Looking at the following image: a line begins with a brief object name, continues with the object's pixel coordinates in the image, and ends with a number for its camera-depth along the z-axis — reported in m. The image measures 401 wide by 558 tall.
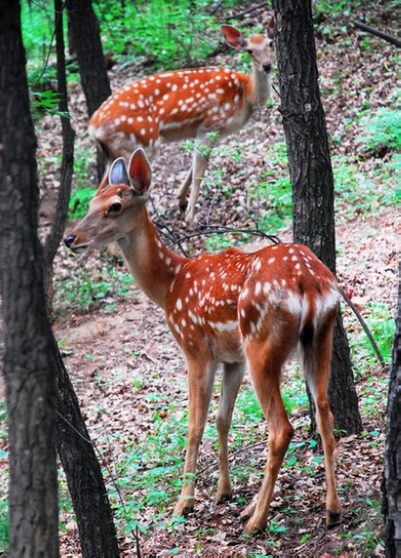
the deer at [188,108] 22.00
